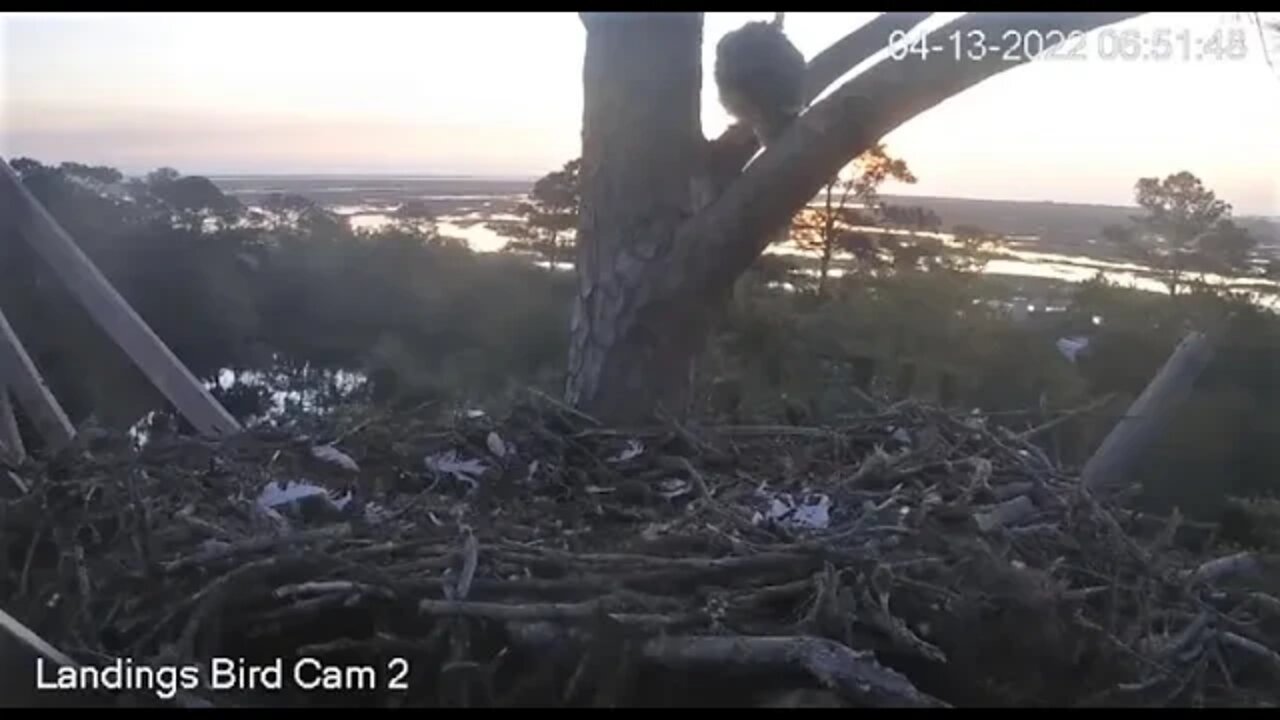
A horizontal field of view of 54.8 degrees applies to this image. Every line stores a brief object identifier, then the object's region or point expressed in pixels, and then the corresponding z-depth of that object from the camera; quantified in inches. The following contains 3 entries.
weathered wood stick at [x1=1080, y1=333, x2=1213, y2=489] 121.2
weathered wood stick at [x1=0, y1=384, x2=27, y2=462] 94.9
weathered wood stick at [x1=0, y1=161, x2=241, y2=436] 116.5
